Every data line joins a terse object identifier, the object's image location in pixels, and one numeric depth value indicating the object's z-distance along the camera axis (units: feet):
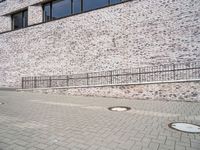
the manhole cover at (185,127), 16.15
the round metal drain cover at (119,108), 25.66
